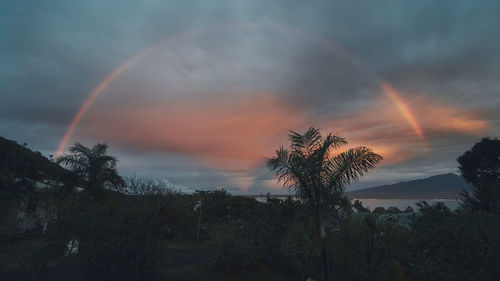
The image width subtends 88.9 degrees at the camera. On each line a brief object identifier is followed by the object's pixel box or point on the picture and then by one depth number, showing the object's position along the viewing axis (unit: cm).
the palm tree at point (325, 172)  891
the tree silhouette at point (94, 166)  1769
